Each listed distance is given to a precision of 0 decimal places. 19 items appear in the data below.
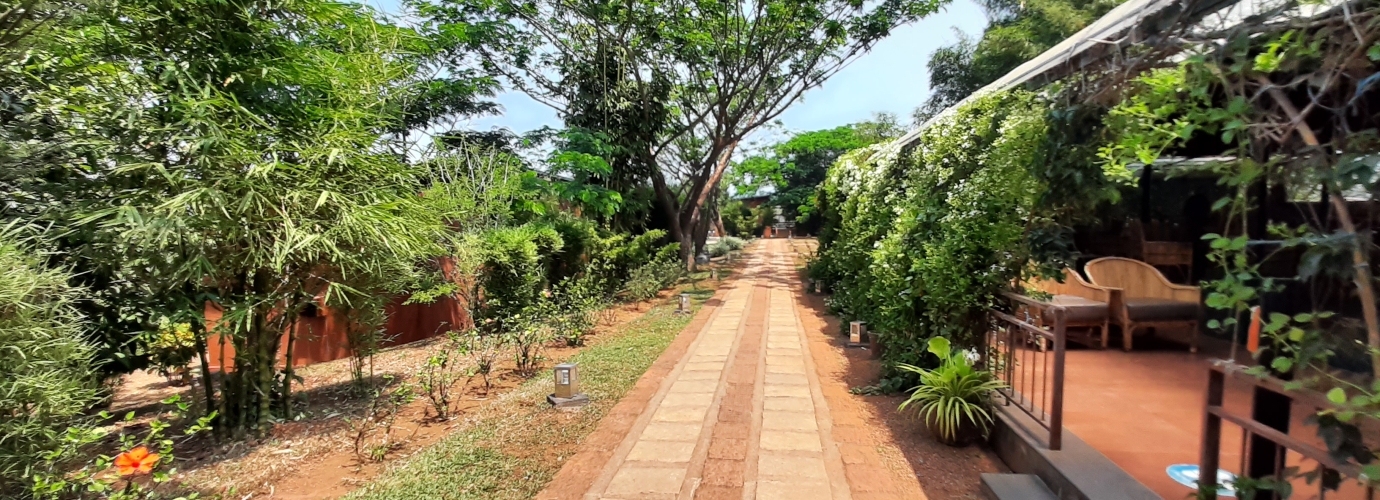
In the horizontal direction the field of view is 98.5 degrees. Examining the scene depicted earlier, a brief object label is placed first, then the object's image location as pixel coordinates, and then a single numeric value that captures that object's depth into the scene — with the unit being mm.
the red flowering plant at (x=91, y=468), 2391
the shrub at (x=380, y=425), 3639
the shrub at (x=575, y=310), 6996
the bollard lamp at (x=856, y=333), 6643
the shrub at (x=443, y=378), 4371
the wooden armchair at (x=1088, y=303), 5289
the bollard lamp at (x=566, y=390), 4562
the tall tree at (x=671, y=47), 11375
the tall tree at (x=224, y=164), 3129
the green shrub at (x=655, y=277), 10562
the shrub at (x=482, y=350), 5285
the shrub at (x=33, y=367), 2355
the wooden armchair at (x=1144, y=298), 5266
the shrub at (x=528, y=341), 5770
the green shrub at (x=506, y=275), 7305
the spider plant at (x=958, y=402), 3605
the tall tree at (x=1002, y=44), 15172
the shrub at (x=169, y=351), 3789
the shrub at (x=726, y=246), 23219
